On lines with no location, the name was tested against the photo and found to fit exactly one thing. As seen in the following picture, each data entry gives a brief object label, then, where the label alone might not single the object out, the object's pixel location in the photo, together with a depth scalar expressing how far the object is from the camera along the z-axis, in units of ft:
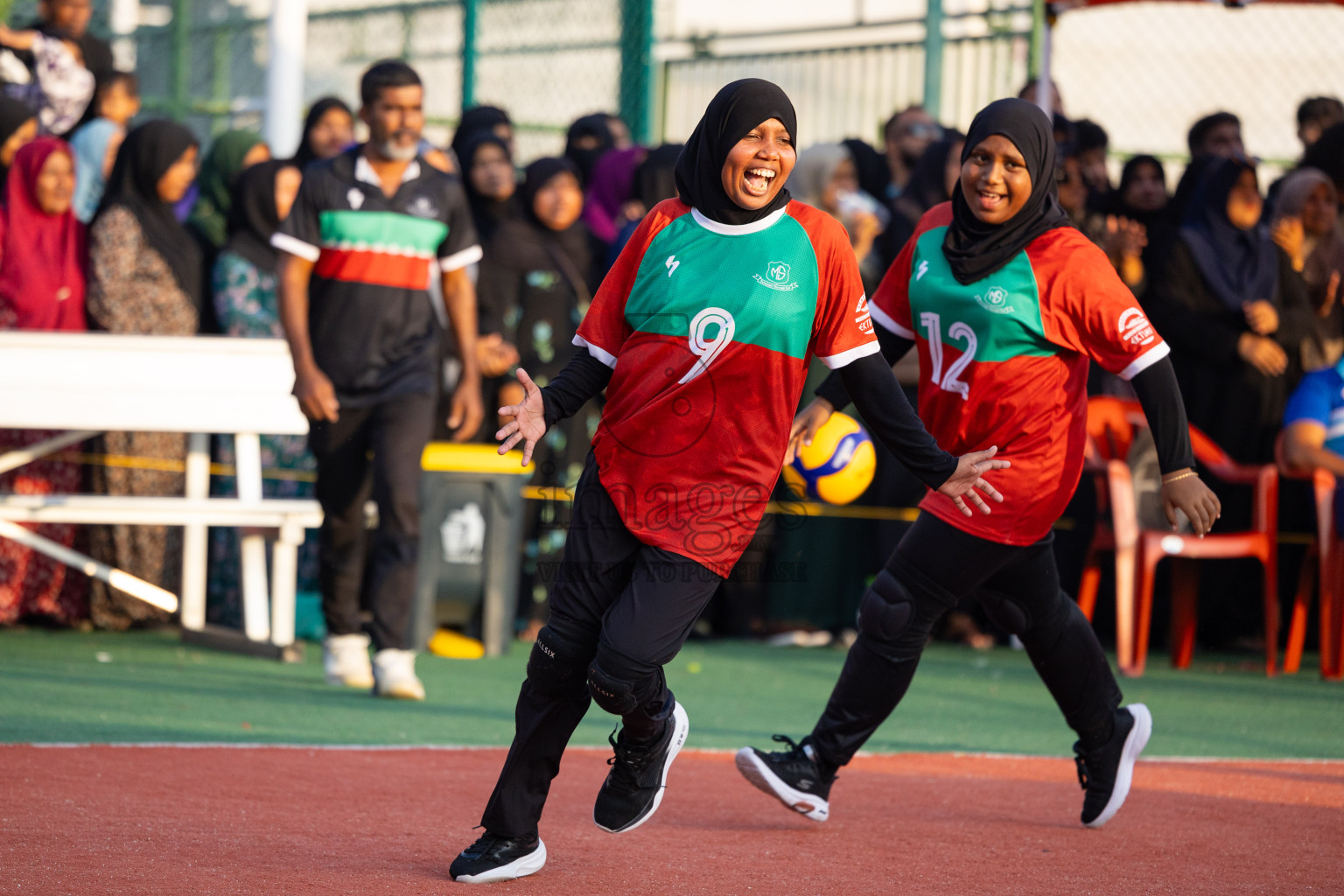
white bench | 53.01
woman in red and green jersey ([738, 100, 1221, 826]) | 30.94
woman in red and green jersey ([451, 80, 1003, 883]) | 25.99
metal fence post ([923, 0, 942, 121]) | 79.41
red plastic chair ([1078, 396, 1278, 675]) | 56.95
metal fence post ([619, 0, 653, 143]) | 88.12
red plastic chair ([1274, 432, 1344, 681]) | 57.11
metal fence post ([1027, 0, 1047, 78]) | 75.31
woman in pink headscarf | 56.90
